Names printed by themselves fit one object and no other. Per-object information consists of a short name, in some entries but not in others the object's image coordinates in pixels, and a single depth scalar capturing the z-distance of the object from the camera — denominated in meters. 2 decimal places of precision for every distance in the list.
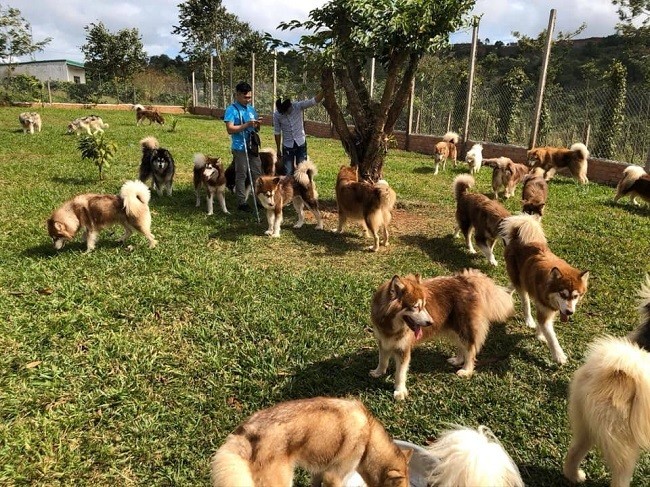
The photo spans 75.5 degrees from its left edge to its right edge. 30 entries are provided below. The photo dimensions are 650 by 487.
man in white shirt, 8.37
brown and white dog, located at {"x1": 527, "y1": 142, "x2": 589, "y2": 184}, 11.24
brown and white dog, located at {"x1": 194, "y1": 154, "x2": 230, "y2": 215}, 8.28
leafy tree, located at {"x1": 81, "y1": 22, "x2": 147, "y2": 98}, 39.19
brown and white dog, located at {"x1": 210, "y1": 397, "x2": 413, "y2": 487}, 2.20
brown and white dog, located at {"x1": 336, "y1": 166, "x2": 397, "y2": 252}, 6.70
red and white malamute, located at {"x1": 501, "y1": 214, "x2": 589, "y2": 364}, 3.83
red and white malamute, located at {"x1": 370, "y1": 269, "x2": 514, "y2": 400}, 3.43
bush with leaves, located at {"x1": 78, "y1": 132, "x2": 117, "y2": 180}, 10.03
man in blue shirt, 7.76
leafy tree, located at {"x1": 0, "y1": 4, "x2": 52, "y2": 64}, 31.14
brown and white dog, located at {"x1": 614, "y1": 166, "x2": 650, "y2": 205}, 8.60
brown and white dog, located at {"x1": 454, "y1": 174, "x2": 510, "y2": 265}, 6.05
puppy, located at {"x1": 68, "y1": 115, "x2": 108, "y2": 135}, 17.48
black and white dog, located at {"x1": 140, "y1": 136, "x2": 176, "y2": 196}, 9.39
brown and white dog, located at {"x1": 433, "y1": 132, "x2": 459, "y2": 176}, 12.91
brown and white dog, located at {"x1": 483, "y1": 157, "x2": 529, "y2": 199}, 9.89
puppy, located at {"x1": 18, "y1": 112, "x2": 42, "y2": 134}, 17.03
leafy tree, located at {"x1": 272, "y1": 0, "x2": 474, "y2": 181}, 6.86
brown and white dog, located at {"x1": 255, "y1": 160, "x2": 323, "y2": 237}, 7.25
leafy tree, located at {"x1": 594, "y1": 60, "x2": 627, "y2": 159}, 11.96
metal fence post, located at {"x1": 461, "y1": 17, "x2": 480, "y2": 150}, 14.17
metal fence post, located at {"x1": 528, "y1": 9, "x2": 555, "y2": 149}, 11.98
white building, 57.68
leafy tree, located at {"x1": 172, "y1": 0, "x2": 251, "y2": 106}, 35.12
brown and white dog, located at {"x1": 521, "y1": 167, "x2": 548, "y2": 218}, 7.15
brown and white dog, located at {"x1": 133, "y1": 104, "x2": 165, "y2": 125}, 22.72
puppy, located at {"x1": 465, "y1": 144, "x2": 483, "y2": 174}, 12.63
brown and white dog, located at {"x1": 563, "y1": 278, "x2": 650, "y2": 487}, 2.34
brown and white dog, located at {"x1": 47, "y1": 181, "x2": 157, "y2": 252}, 6.14
